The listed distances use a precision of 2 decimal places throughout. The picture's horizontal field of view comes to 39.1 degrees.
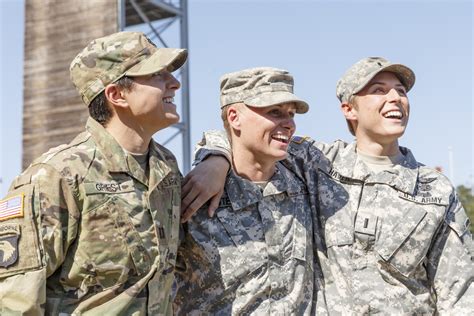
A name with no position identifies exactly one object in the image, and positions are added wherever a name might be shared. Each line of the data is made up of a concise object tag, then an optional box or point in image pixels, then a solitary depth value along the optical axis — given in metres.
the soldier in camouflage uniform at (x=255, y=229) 3.39
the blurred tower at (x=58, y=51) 14.65
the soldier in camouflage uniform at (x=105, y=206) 2.67
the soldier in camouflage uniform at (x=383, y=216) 3.51
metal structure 13.50
